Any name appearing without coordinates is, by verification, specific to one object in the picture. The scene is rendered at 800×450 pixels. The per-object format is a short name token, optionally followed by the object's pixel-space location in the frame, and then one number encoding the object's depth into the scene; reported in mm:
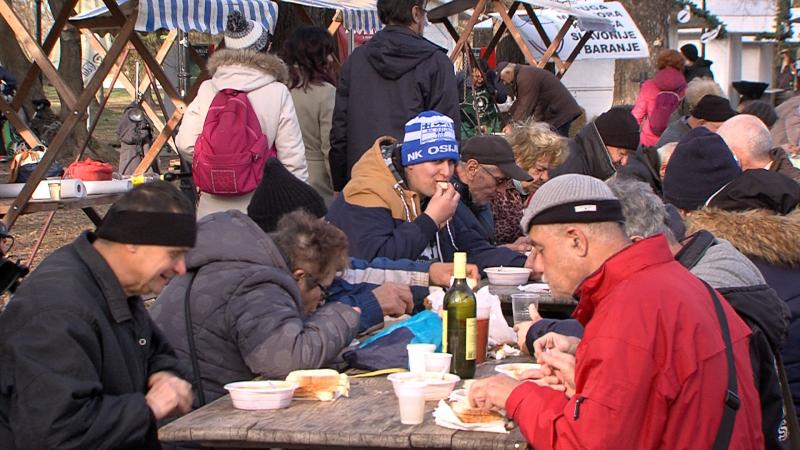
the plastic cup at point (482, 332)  3804
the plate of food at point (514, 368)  3619
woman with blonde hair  6988
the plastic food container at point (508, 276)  5395
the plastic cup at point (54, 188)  7121
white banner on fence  18047
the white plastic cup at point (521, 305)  4654
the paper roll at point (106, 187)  7457
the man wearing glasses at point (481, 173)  6141
